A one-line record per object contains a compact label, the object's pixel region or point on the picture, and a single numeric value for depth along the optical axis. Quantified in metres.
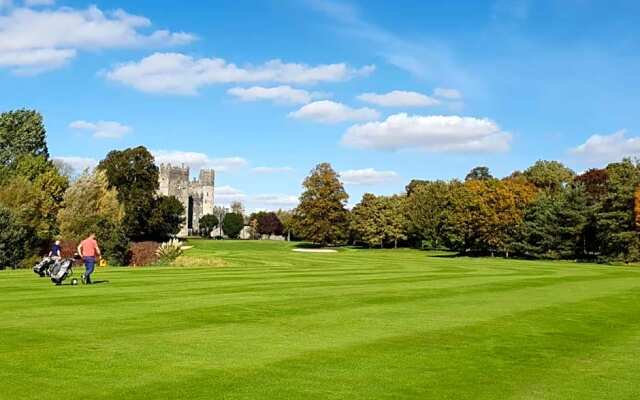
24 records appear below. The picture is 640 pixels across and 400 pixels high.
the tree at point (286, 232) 176.68
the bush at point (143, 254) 51.25
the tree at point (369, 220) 122.69
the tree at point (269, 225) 197.38
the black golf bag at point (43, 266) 29.02
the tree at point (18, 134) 89.50
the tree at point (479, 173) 155.50
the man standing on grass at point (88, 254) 25.11
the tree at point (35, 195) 54.00
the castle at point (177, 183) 185.12
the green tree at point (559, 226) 75.44
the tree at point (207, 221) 197.77
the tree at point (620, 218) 68.50
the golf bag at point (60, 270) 24.00
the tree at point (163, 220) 87.30
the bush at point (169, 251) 50.00
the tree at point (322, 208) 113.69
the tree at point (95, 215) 50.34
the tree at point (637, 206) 66.00
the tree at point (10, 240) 45.75
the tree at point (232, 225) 194.75
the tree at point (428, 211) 112.58
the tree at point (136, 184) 83.69
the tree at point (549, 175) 109.06
